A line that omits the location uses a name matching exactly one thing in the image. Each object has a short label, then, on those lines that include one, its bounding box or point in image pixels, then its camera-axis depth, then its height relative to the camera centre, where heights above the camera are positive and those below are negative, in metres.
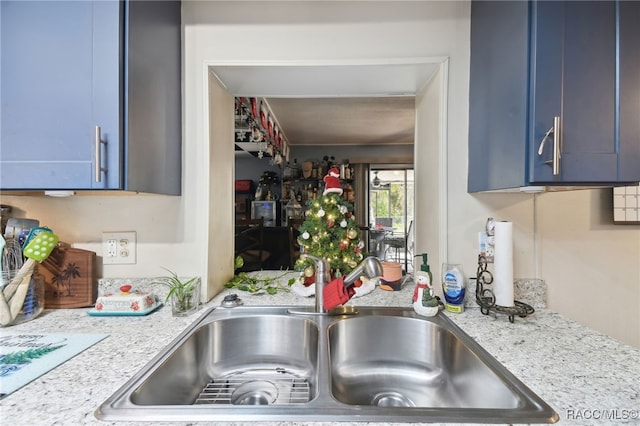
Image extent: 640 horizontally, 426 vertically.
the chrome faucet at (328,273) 0.93 -0.21
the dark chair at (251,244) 3.08 -0.37
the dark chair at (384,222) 5.37 -0.20
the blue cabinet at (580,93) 0.76 +0.31
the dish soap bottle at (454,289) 1.04 -0.28
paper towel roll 1.00 -0.17
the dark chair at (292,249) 3.35 -0.44
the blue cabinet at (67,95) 0.81 +0.33
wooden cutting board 1.09 -0.25
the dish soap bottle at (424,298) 1.01 -0.31
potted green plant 1.04 -0.31
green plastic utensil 0.98 -0.12
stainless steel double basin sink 0.68 -0.46
